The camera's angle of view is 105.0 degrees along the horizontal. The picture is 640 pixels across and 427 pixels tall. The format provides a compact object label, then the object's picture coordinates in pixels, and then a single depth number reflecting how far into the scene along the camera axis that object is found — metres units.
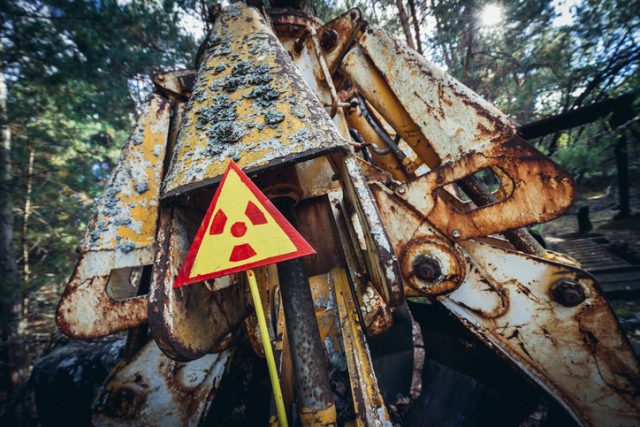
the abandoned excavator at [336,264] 1.03
